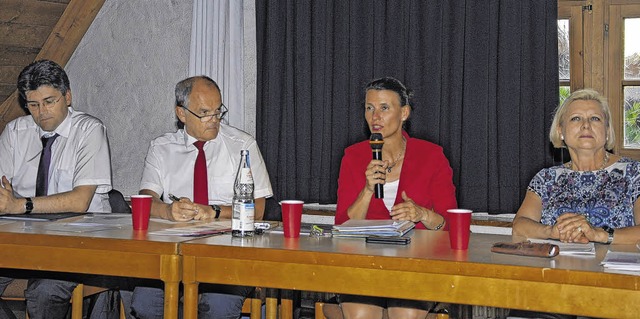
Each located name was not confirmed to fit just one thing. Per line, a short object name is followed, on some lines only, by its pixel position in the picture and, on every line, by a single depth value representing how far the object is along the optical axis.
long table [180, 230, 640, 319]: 2.13
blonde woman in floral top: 3.06
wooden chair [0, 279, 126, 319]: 3.36
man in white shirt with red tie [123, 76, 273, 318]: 3.61
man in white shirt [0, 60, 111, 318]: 3.68
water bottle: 2.74
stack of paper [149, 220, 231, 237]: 2.77
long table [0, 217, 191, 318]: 2.58
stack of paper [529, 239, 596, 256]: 2.42
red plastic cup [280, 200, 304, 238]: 2.71
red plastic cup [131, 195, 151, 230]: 2.90
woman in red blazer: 3.32
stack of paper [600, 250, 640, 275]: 2.14
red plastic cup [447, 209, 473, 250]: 2.49
